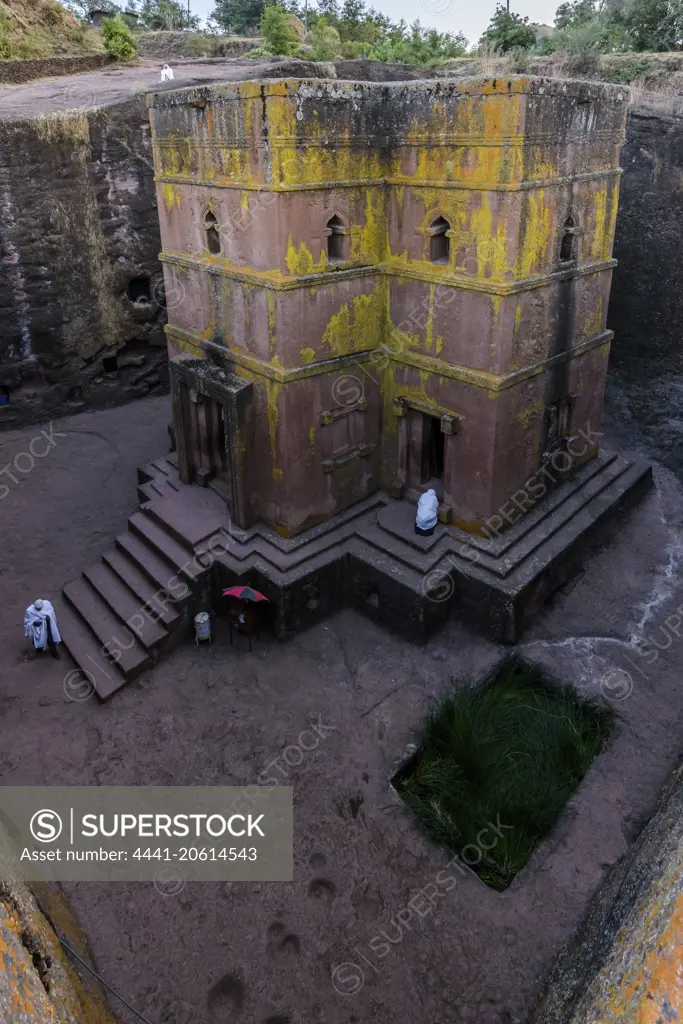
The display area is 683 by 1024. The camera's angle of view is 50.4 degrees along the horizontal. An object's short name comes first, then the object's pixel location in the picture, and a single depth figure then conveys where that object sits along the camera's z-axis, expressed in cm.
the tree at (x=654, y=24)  1809
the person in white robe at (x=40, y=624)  955
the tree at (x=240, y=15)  3450
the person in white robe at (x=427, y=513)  1012
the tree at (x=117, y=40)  2075
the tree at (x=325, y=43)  2219
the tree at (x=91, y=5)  3553
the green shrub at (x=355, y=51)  2377
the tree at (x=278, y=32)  2085
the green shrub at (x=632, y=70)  1544
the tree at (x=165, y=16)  3120
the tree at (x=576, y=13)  2172
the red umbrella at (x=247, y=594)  942
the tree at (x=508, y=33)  2073
